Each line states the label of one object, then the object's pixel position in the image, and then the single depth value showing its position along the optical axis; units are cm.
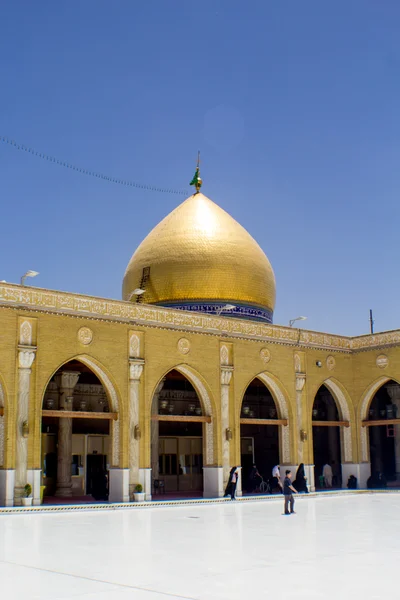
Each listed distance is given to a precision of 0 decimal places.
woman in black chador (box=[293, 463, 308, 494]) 2427
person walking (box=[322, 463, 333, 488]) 2786
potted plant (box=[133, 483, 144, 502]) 2066
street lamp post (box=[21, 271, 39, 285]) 1930
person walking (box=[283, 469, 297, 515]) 1638
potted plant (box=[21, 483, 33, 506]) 1848
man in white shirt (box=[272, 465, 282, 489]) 2422
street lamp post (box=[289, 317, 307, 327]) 2612
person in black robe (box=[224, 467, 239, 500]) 2146
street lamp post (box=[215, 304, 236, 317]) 2602
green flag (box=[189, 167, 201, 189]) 3005
